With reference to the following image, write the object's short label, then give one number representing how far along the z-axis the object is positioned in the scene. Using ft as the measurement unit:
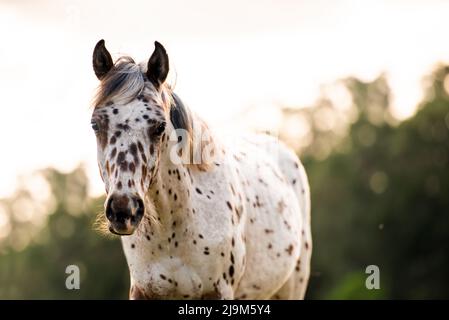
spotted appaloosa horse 20.39
